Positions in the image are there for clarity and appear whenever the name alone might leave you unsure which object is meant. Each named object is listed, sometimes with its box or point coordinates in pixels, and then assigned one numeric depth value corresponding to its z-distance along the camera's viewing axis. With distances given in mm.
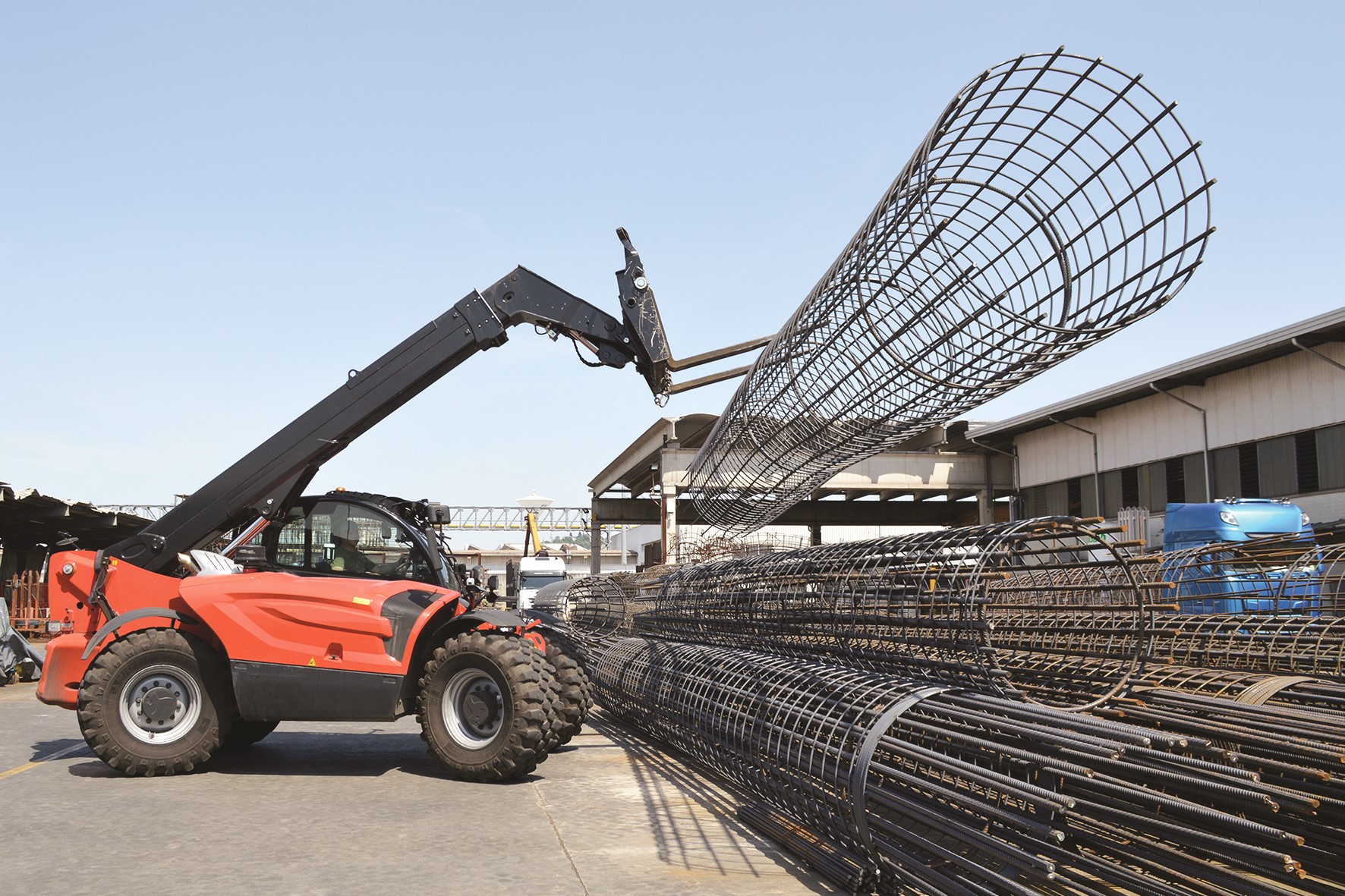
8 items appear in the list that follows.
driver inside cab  8812
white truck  31453
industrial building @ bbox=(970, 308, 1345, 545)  20188
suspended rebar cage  4344
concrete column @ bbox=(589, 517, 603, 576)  38094
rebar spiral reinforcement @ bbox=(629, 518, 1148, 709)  5207
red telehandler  7914
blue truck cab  9156
